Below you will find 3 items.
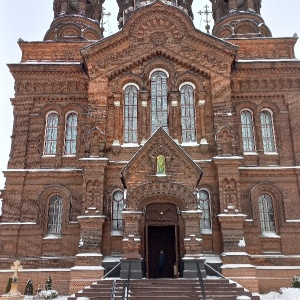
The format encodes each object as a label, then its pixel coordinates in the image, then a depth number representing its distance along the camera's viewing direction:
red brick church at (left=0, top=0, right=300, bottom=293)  13.51
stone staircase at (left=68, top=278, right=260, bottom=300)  10.65
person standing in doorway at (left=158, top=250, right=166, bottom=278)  13.81
